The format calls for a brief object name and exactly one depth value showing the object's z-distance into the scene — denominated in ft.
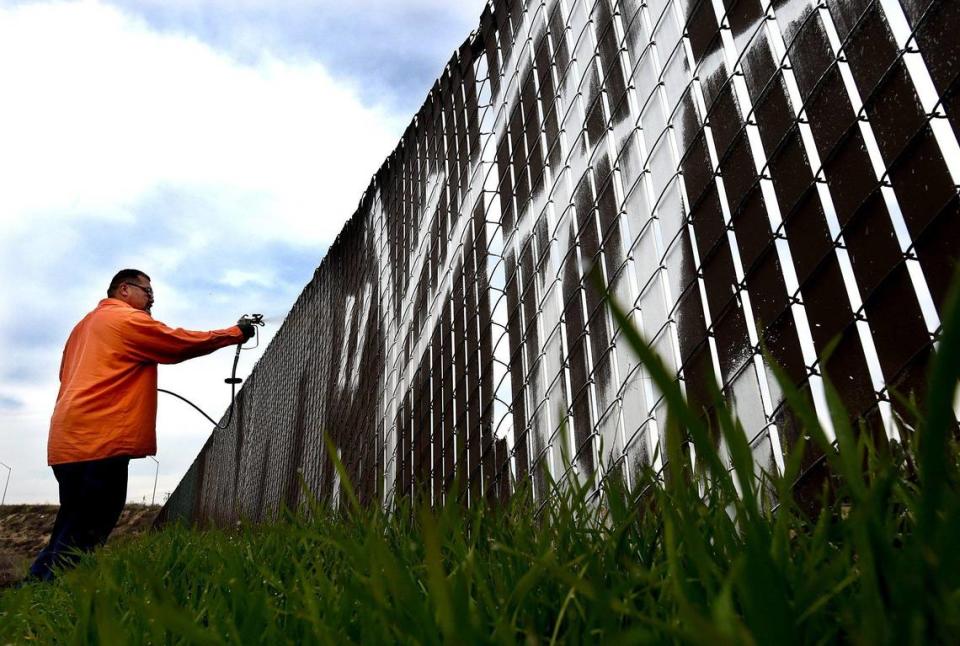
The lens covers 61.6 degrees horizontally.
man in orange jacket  12.19
